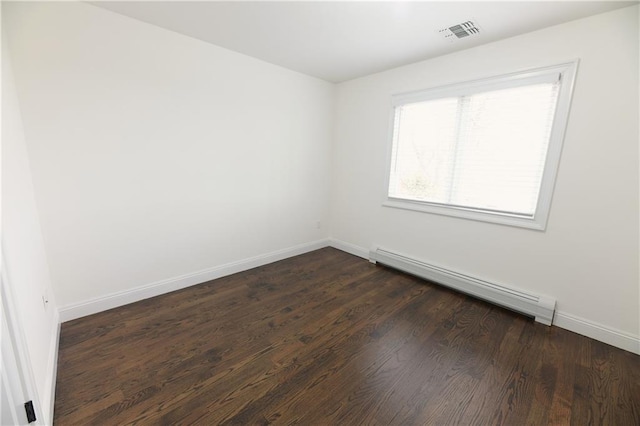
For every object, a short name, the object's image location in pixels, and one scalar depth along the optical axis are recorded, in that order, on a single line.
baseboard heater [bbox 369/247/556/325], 2.40
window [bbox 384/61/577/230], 2.33
